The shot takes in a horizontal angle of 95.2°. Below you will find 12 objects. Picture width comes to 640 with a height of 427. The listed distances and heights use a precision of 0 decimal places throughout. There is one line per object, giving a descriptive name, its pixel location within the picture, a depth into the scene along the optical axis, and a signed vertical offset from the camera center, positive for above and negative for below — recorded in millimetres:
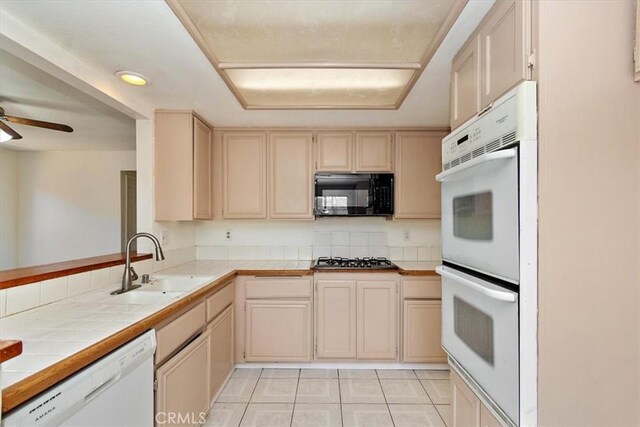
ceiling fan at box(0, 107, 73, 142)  2024 +649
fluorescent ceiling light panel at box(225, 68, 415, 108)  1972 +948
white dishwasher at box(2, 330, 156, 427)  778 -566
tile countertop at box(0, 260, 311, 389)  851 -431
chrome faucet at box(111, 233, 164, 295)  1712 -345
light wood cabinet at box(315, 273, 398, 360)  2484 -891
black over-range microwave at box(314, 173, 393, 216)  2693 +179
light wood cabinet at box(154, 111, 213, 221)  2330 +391
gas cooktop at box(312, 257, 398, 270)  2528 -453
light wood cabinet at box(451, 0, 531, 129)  994 +623
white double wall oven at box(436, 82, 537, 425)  940 -149
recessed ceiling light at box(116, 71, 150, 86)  1726 +835
